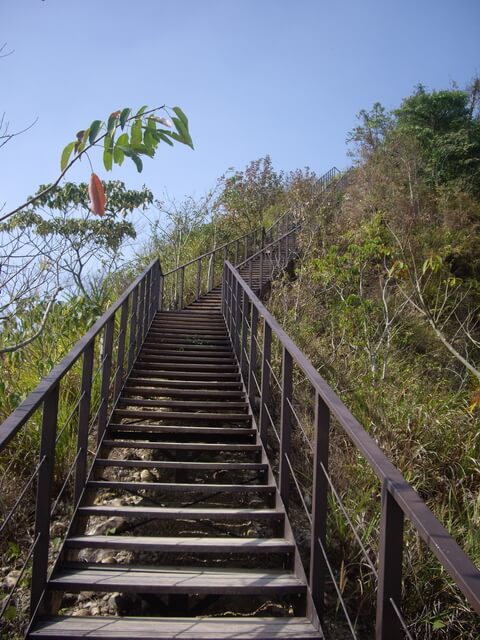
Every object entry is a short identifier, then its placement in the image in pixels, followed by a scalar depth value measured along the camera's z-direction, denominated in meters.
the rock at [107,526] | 3.44
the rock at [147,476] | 4.20
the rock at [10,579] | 2.96
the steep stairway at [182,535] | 2.44
